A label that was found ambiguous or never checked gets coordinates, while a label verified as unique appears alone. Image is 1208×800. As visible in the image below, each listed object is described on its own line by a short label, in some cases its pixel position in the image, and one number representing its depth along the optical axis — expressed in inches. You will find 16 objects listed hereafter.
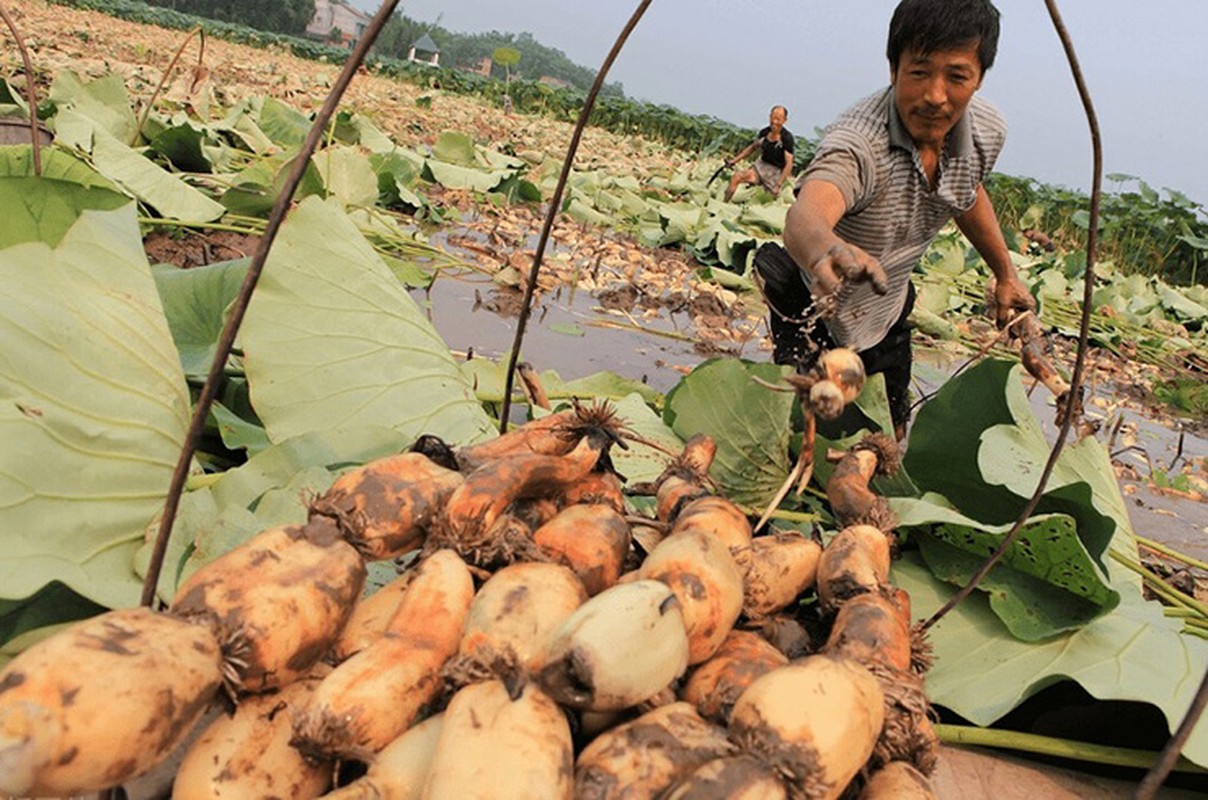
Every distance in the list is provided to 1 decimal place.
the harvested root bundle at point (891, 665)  36.4
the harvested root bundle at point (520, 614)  34.2
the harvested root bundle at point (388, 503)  39.6
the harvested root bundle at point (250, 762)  31.9
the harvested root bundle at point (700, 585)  38.1
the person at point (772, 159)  379.9
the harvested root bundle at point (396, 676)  32.3
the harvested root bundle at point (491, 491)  40.6
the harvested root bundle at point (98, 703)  26.2
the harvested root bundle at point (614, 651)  31.7
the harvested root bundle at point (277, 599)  33.4
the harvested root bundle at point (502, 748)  29.1
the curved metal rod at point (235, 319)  33.3
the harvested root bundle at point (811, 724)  31.4
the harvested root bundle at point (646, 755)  31.2
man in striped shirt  77.4
